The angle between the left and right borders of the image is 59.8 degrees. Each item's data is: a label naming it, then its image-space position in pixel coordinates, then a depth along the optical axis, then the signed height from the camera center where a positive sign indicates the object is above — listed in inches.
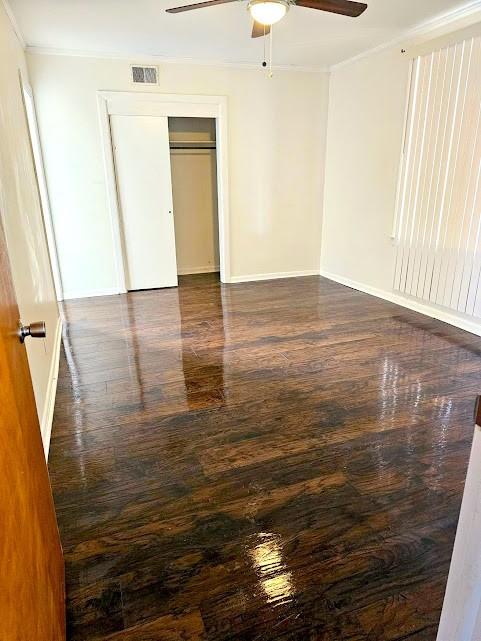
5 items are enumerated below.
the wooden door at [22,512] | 29.4 -25.7
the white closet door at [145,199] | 187.0 -4.3
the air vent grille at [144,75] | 178.4 +46.6
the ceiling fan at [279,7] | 101.7 +42.8
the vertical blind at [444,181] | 134.1 +1.4
